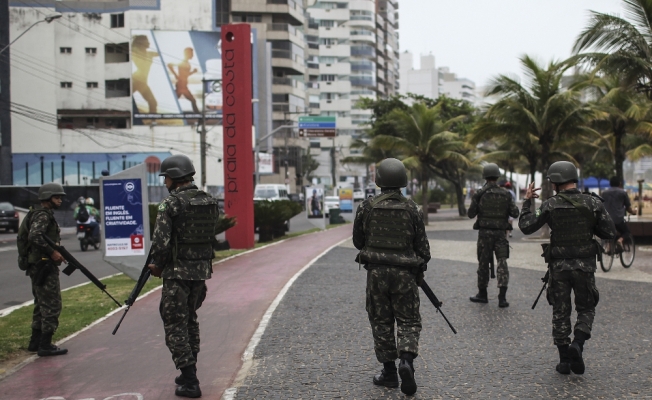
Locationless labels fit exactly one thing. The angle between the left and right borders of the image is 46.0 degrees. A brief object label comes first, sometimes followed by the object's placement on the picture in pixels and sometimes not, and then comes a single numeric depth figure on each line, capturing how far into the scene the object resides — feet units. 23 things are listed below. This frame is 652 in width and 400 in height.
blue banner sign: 44.04
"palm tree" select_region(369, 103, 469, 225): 123.44
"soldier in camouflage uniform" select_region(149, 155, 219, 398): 20.07
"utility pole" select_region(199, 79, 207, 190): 119.96
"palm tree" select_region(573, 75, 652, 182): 79.00
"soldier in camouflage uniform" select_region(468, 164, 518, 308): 33.81
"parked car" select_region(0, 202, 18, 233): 111.14
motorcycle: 76.89
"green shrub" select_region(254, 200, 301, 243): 88.84
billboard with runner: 203.00
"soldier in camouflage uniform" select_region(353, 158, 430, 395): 20.06
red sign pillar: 73.77
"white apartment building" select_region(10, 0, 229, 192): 199.52
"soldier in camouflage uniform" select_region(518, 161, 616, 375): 21.90
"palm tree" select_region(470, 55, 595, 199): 80.33
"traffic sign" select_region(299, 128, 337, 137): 164.35
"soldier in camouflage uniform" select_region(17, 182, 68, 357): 25.67
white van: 173.04
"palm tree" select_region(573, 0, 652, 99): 60.90
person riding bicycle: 48.62
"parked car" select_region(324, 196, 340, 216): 178.61
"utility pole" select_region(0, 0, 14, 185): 150.92
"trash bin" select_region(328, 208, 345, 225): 141.59
